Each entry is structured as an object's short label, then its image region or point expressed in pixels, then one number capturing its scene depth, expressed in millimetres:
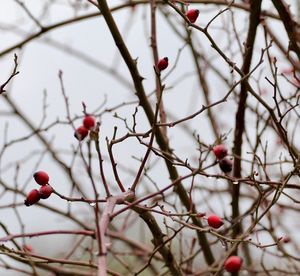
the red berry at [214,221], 3762
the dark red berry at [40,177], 3496
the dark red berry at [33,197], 3410
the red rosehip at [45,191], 3406
